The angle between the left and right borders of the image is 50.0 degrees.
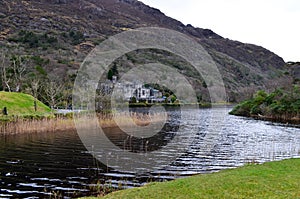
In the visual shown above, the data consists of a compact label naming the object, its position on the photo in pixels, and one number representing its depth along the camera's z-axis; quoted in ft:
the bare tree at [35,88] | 132.16
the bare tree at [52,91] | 167.12
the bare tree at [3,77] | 178.14
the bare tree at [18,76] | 180.85
